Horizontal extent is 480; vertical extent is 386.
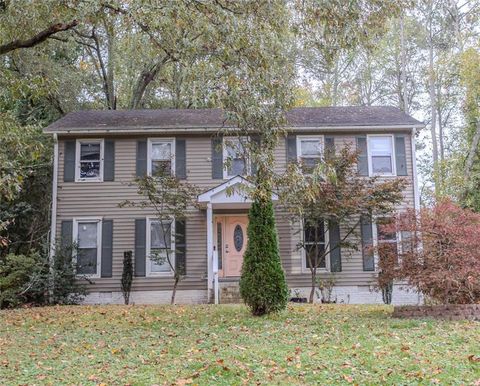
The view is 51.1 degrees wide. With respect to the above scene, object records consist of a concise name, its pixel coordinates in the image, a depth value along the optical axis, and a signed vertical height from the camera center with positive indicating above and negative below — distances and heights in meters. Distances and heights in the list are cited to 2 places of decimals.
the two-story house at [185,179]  14.15 +1.70
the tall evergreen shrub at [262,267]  9.08 -0.26
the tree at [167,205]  13.26 +1.36
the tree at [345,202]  12.95 +1.30
